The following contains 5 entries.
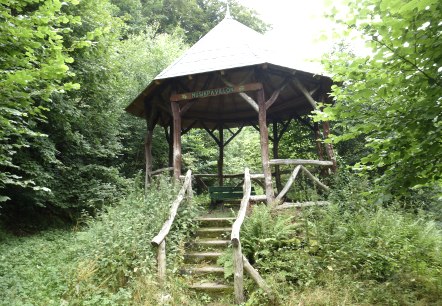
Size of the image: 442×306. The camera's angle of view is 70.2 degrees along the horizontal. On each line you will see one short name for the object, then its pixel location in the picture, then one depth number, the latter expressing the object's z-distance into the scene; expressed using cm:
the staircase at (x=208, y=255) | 527
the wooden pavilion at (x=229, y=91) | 749
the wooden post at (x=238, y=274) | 489
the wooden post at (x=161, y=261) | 512
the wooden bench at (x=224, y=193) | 868
